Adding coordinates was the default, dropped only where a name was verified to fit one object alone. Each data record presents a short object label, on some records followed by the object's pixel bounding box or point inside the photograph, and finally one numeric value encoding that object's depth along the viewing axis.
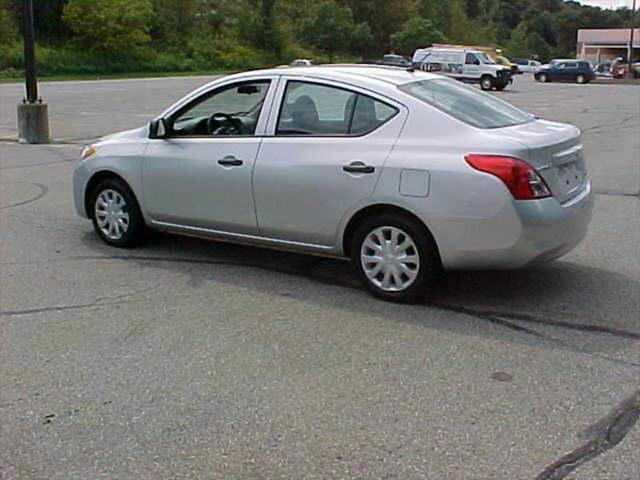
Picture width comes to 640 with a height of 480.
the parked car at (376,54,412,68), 53.81
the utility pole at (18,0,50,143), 15.28
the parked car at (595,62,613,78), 65.07
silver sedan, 5.27
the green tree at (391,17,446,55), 84.12
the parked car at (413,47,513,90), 39.47
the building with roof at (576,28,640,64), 89.75
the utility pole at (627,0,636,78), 61.78
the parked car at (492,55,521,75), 41.91
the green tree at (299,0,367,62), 82.19
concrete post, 15.52
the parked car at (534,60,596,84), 51.22
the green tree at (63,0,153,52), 64.19
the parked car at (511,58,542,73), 75.04
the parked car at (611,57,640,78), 61.78
